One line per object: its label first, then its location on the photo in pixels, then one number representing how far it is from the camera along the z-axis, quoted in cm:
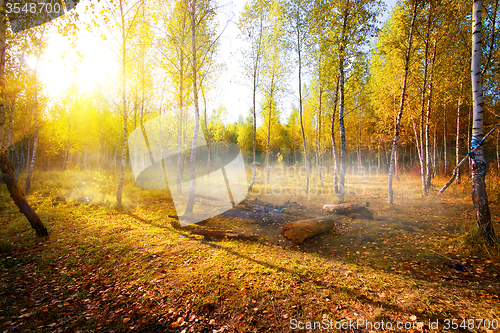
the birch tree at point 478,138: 548
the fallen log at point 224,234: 759
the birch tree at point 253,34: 1685
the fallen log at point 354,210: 955
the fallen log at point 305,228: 727
